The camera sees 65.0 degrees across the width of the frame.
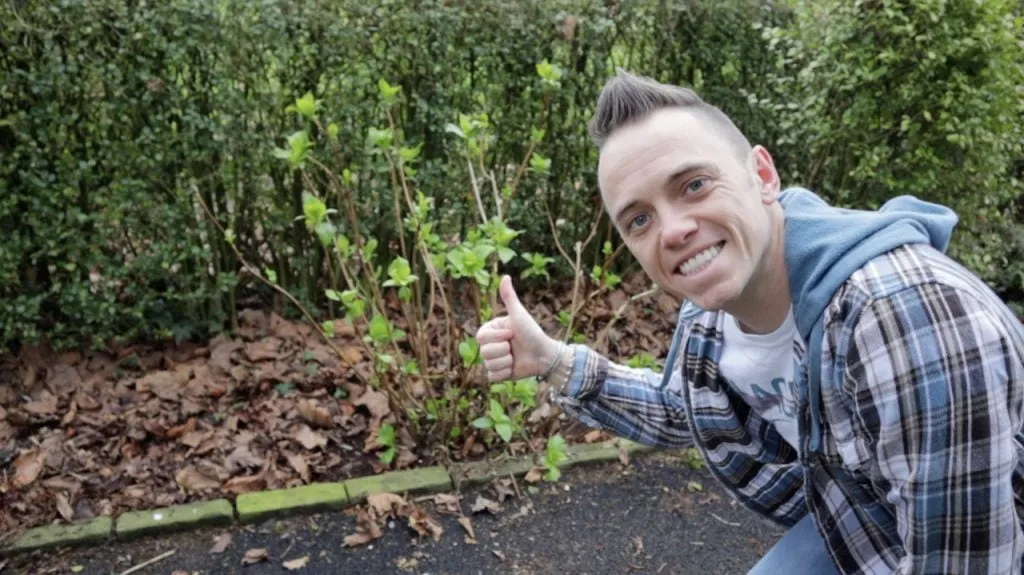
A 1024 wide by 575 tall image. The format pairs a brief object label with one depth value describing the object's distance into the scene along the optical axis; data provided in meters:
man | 1.37
